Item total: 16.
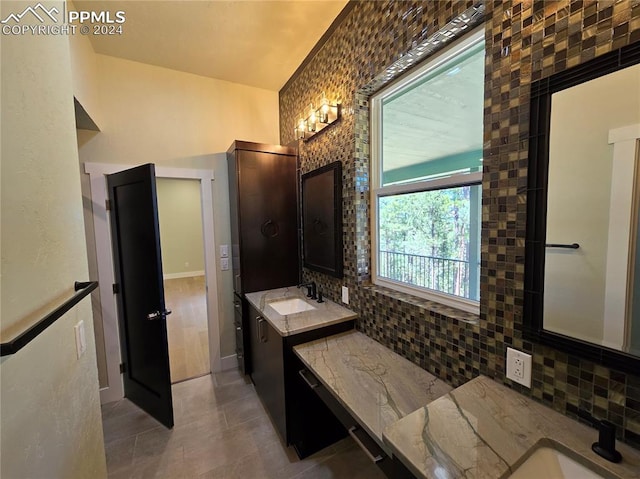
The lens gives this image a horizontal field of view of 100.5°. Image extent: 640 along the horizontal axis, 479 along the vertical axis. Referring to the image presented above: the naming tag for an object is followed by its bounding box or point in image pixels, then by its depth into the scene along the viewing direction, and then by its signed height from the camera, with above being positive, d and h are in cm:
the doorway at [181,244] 582 -56
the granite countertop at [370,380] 111 -80
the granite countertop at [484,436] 74 -70
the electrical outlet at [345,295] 203 -57
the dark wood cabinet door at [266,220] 253 +2
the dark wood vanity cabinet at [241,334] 260 -113
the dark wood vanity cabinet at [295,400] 171 -121
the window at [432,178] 142 +24
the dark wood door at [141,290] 200 -54
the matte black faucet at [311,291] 239 -63
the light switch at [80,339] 106 -46
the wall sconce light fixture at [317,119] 206 +85
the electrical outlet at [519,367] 101 -58
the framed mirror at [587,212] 77 +1
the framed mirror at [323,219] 207 +1
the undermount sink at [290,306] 230 -74
